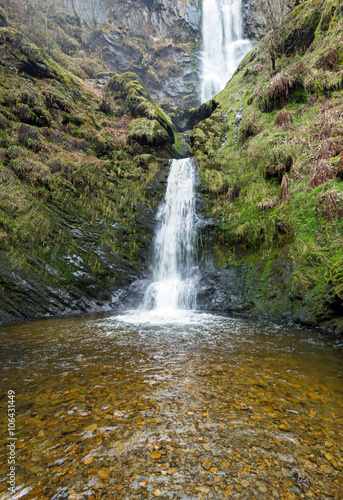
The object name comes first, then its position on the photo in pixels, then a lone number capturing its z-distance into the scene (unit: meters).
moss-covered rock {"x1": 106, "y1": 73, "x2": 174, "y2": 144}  15.39
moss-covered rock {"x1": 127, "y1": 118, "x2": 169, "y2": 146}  13.86
